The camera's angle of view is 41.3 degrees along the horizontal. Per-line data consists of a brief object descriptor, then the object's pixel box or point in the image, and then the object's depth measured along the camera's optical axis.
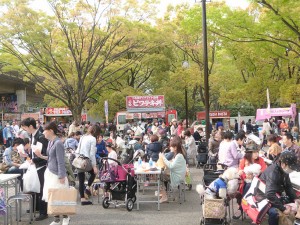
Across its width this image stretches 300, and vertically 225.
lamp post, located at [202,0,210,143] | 13.77
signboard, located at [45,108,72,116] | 35.22
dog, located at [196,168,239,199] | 5.39
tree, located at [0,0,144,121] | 18.86
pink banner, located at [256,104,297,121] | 19.53
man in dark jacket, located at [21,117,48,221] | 6.42
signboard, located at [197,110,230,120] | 30.46
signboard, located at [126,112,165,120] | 28.42
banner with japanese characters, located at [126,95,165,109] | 26.97
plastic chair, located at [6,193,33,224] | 6.04
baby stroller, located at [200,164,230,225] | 5.30
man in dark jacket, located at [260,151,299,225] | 4.49
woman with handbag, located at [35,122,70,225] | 5.62
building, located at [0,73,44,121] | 37.12
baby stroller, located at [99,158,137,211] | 7.30
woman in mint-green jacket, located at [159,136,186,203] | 7.50
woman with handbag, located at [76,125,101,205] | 7.57
